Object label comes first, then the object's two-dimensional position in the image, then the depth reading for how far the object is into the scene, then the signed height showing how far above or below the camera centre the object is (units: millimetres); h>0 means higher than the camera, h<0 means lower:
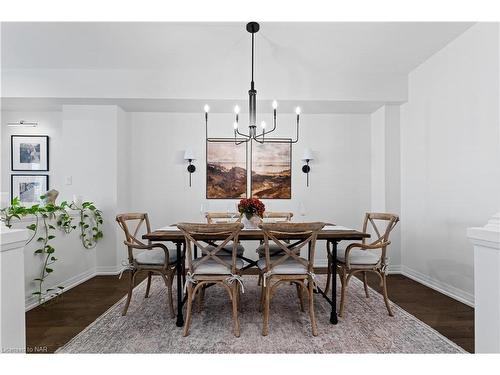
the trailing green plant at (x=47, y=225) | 2330 -407
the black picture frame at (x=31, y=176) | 4129 +140
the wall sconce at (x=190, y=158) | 3914 +422
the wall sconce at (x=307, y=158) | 3962 +428
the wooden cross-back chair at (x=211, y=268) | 1988 -623
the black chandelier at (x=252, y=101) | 2515 +820
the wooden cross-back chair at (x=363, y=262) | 2342 -657
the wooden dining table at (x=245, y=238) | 2152 -409
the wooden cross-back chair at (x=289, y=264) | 1979 -597
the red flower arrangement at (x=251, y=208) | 2561 -196
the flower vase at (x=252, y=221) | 2557 -322
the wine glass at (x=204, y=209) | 2998 -244
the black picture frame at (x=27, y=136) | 4129 +547
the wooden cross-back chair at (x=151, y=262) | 2305 -651
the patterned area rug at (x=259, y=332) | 1875 -1117
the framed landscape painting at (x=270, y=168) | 4066 +291
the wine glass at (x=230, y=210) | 2807 -237
